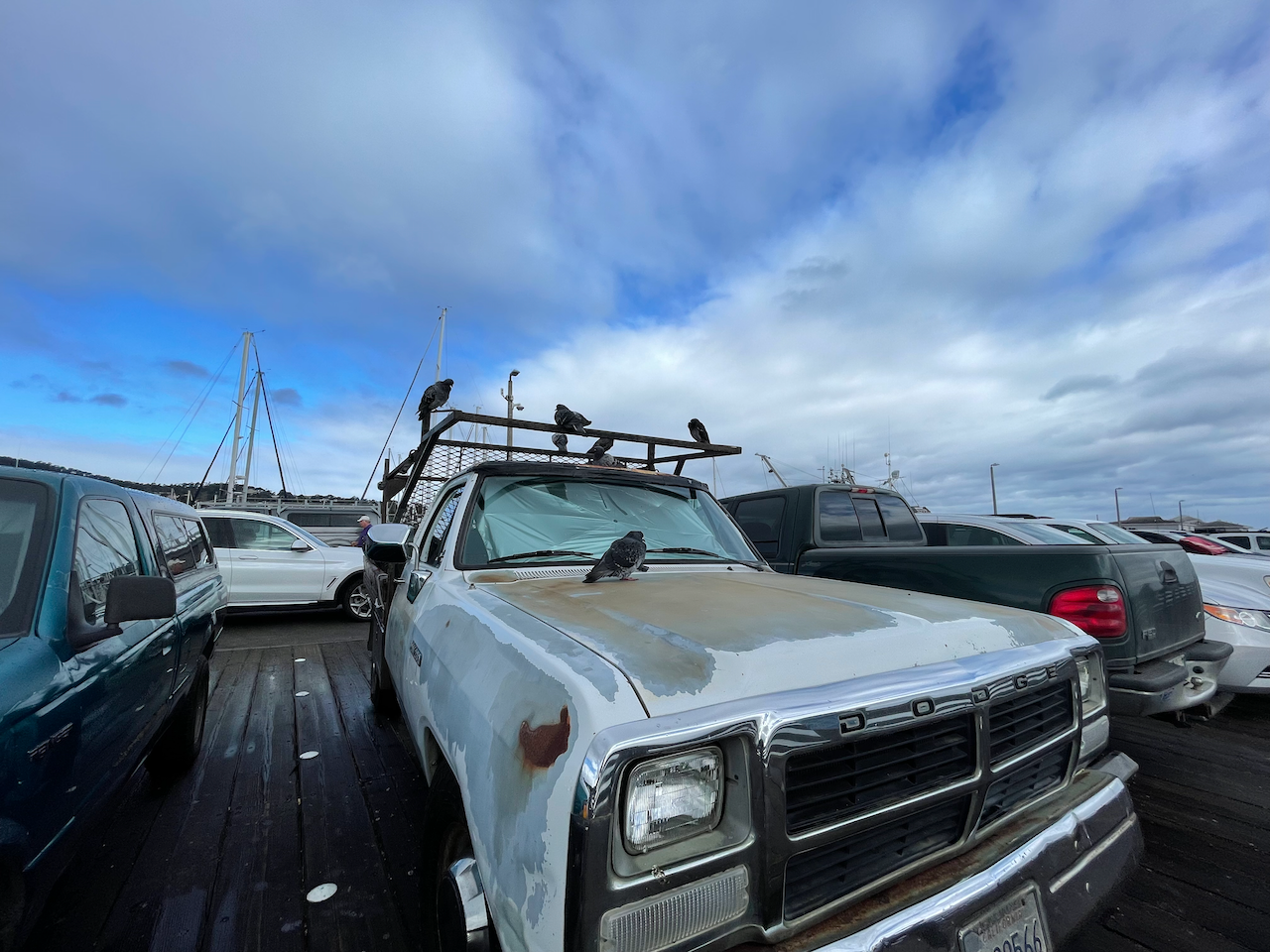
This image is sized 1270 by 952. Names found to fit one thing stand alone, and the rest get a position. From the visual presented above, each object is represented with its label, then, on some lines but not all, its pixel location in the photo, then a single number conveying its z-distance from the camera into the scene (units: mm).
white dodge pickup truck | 1091
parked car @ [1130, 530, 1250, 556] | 10633
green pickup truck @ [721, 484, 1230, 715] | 2770
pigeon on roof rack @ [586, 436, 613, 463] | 3848
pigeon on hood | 2408
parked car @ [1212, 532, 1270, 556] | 14011
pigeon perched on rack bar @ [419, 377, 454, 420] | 4117
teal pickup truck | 1459
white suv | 7957
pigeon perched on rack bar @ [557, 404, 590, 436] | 3847
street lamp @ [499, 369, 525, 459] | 24816
